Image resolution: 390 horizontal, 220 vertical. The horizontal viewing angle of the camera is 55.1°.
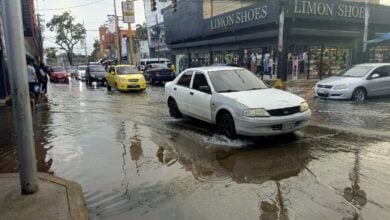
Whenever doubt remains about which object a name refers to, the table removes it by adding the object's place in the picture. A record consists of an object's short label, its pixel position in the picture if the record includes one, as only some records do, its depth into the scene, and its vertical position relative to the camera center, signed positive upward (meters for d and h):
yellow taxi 20.70 -1.39
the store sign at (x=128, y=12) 32.41 +3.59
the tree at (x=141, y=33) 72.38 +3.92
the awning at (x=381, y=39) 24.05 +0.56
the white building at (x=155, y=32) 51.24 +2.94
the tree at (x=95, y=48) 109.07 +1.70
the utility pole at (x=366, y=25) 22.64 +1.41
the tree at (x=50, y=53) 97.26 +0.59
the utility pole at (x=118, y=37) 44.67 +2.10
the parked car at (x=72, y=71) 48.82 -2.14
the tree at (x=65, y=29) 67.81 +4.78
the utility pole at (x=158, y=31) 48.25 +2.80
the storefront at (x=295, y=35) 22.98 +1.00
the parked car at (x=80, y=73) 39.16 -1.99
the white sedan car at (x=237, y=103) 7.37 -1.10
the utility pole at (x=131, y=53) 35.00 +0.05
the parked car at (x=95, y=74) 28.39 -1.53
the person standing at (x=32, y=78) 14.76 -0.89
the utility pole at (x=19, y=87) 4.38 -0.37
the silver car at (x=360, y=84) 14.14 -1.35
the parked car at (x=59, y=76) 34.44 -1.89
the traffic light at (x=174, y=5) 22.87 +2.89
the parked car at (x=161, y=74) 26.41 -1.50
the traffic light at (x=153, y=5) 23.34 +2.99
